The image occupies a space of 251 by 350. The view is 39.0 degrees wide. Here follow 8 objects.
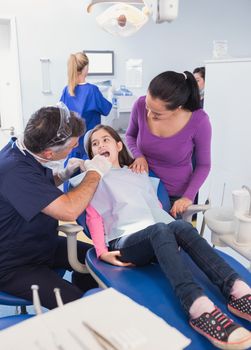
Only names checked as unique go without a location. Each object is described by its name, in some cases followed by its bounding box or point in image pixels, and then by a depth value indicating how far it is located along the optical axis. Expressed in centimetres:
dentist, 122
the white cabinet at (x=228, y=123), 203
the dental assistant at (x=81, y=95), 309
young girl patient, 99
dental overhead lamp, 237
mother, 154
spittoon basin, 141
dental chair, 105
